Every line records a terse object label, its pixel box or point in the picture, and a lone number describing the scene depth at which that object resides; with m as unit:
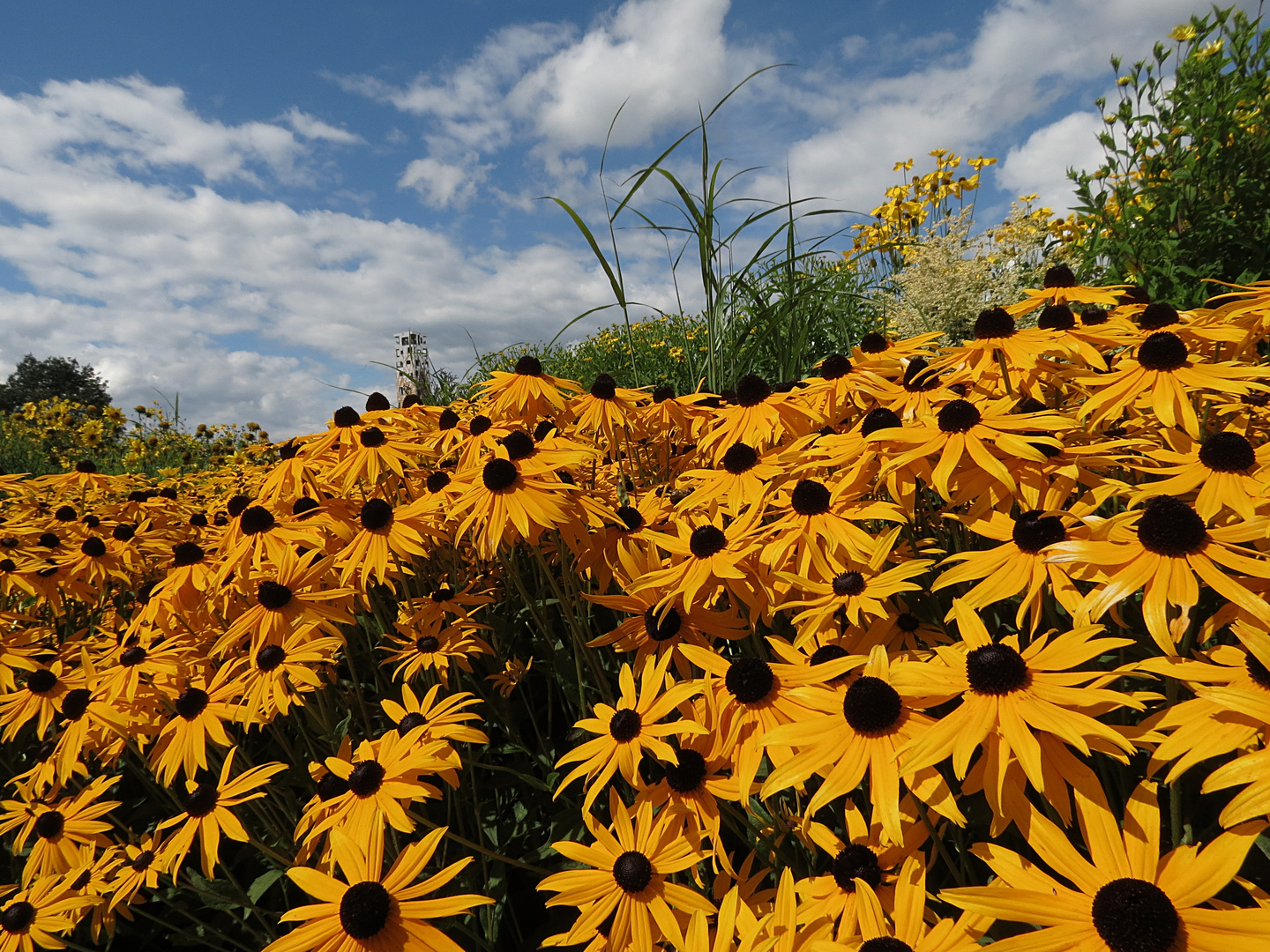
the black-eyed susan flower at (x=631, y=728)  0.33
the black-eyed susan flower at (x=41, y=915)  0.40
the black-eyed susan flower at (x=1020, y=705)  0.25
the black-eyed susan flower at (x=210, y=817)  0.40
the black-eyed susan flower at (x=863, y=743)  0.27
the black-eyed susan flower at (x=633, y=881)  0.31
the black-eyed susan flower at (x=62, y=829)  0.46
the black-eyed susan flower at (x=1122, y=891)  0.22
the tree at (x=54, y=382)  27.17
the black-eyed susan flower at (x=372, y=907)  0.28
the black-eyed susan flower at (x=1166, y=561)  0.27
